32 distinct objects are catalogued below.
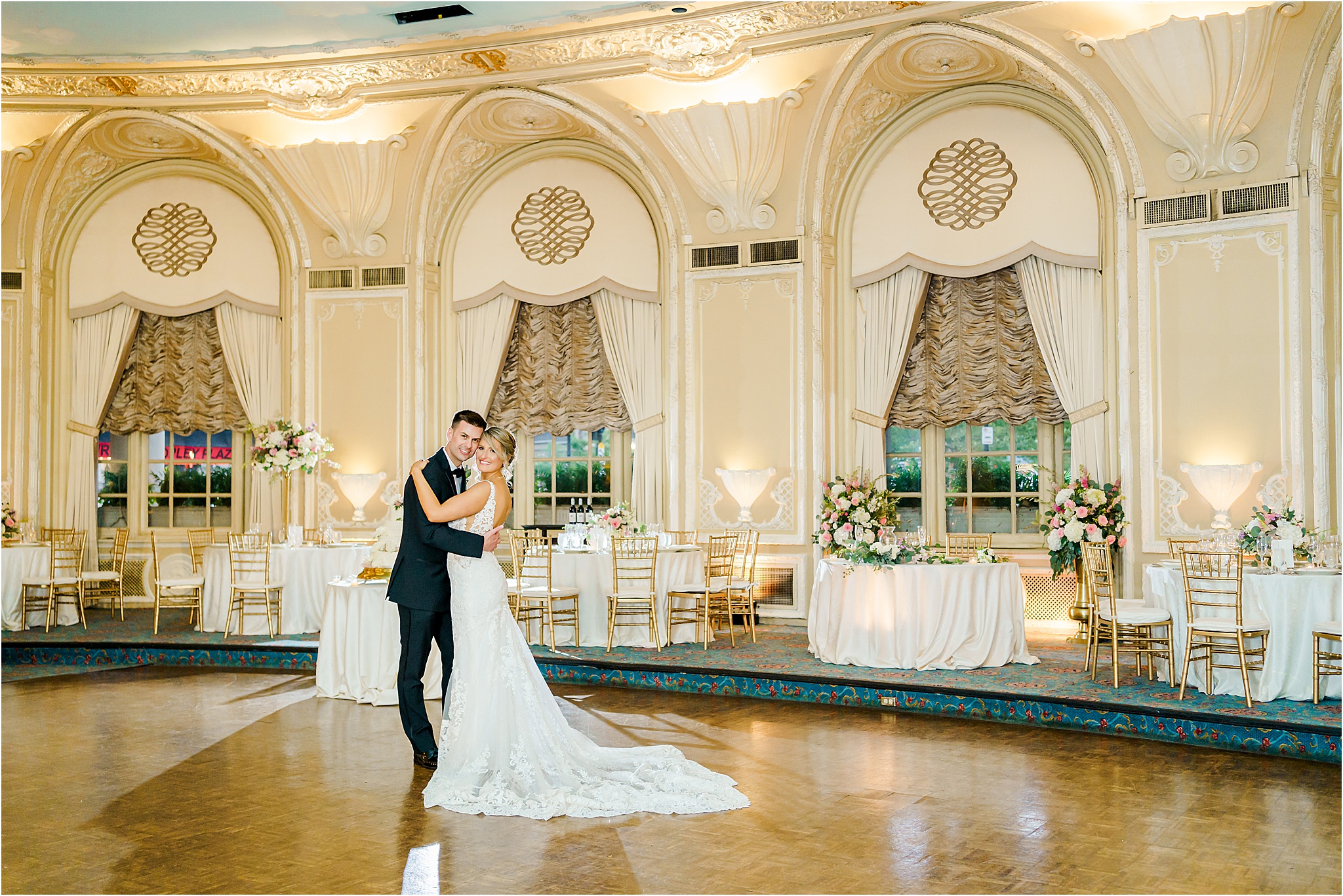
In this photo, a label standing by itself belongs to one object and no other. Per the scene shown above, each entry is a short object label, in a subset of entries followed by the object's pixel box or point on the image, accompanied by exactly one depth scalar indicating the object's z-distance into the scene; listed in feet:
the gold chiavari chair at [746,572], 31.14
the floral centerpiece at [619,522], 30.81
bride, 15.10
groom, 17.08
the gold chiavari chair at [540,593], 28.73
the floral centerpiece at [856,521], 25.64
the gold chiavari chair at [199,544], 35.22
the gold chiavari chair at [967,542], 30.99
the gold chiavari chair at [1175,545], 27.02
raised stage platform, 19.56
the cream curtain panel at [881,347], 34.30
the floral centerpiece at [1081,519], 28.86
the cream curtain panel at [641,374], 36.68
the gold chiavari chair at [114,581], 34.76
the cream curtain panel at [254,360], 39.55
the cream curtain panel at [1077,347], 32.14
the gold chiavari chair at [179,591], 32.04
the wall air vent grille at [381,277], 38.17
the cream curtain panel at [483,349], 38.34
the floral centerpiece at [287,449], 35.09
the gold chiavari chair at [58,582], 32.89
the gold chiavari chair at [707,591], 29.27
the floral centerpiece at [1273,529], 22.91
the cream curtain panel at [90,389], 39.32
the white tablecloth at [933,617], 25.34
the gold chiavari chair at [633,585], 28.73
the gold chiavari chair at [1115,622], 22.97
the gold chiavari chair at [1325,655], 20.63
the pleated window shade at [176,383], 39.88
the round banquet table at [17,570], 33.04
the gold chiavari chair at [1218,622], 21.27
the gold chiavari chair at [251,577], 31.48
